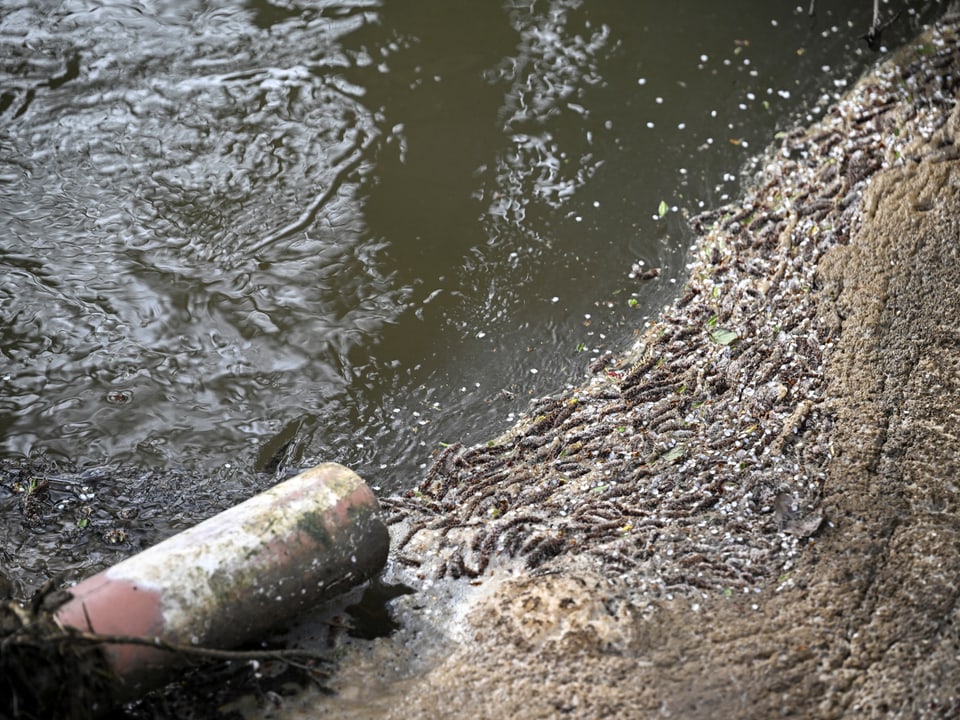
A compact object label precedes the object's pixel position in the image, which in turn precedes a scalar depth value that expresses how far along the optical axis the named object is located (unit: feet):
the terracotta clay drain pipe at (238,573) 11.71
